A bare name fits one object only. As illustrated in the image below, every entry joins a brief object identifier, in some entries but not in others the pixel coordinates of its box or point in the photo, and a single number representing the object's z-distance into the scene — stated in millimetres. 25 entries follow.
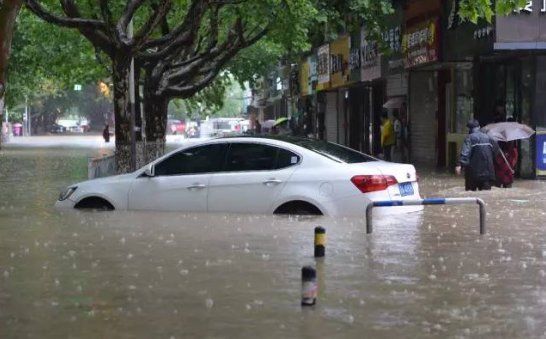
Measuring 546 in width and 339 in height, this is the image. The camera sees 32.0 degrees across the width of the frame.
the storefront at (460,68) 22781
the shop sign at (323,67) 42812
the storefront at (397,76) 30391
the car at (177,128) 107175
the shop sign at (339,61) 38750
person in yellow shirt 27219
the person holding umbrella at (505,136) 18984
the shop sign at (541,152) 22188
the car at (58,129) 114544
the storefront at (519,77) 21391
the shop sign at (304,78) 50594
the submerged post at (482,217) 11606
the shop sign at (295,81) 54281
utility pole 22489
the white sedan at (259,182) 12719
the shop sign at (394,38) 30312
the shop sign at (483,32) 21777
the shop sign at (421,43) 26055
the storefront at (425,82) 26500
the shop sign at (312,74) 46978
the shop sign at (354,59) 36281
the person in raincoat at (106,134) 64956
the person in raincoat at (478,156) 17719
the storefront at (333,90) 39531
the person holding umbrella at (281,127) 53719
